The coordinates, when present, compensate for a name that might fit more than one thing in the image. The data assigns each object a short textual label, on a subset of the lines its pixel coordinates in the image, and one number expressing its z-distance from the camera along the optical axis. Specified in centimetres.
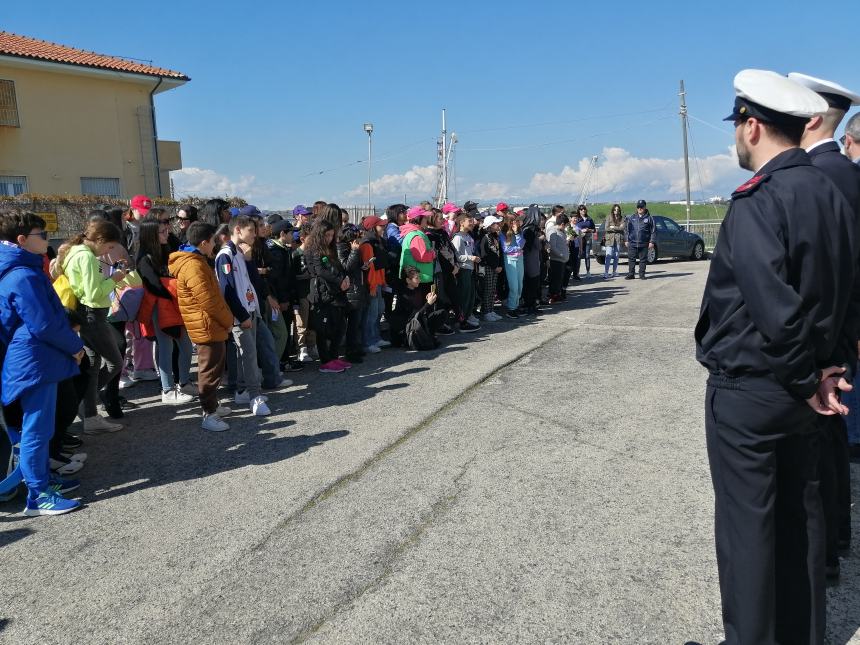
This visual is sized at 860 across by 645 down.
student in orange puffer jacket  559
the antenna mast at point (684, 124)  3266
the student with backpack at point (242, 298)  615
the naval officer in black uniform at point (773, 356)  216
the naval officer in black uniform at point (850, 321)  285
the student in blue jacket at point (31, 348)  405
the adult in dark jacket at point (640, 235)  1546
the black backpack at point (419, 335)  866
